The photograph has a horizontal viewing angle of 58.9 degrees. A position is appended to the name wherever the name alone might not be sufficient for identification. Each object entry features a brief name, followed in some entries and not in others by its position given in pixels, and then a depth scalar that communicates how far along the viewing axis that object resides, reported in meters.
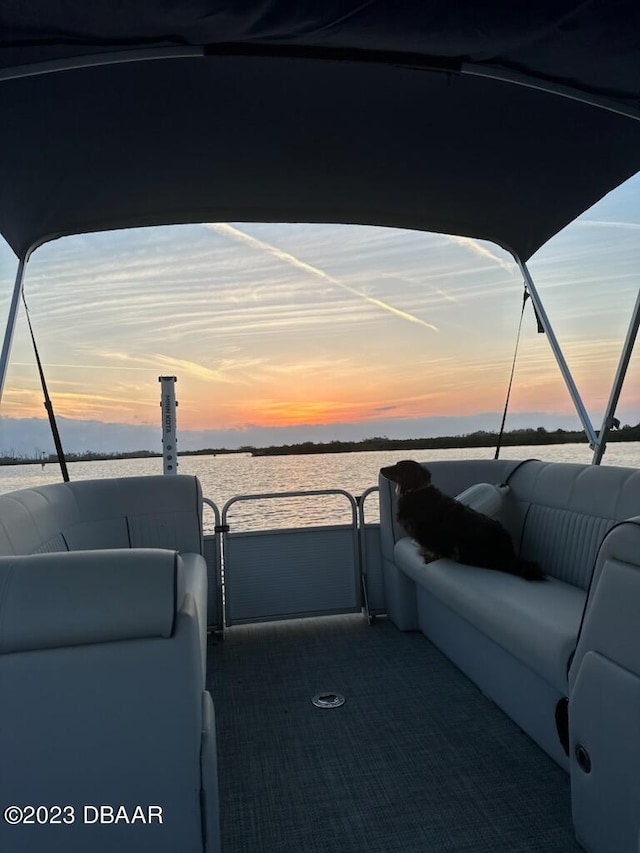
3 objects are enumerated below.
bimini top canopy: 1.64
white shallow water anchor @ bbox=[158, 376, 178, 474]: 3.95
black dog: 2.79
